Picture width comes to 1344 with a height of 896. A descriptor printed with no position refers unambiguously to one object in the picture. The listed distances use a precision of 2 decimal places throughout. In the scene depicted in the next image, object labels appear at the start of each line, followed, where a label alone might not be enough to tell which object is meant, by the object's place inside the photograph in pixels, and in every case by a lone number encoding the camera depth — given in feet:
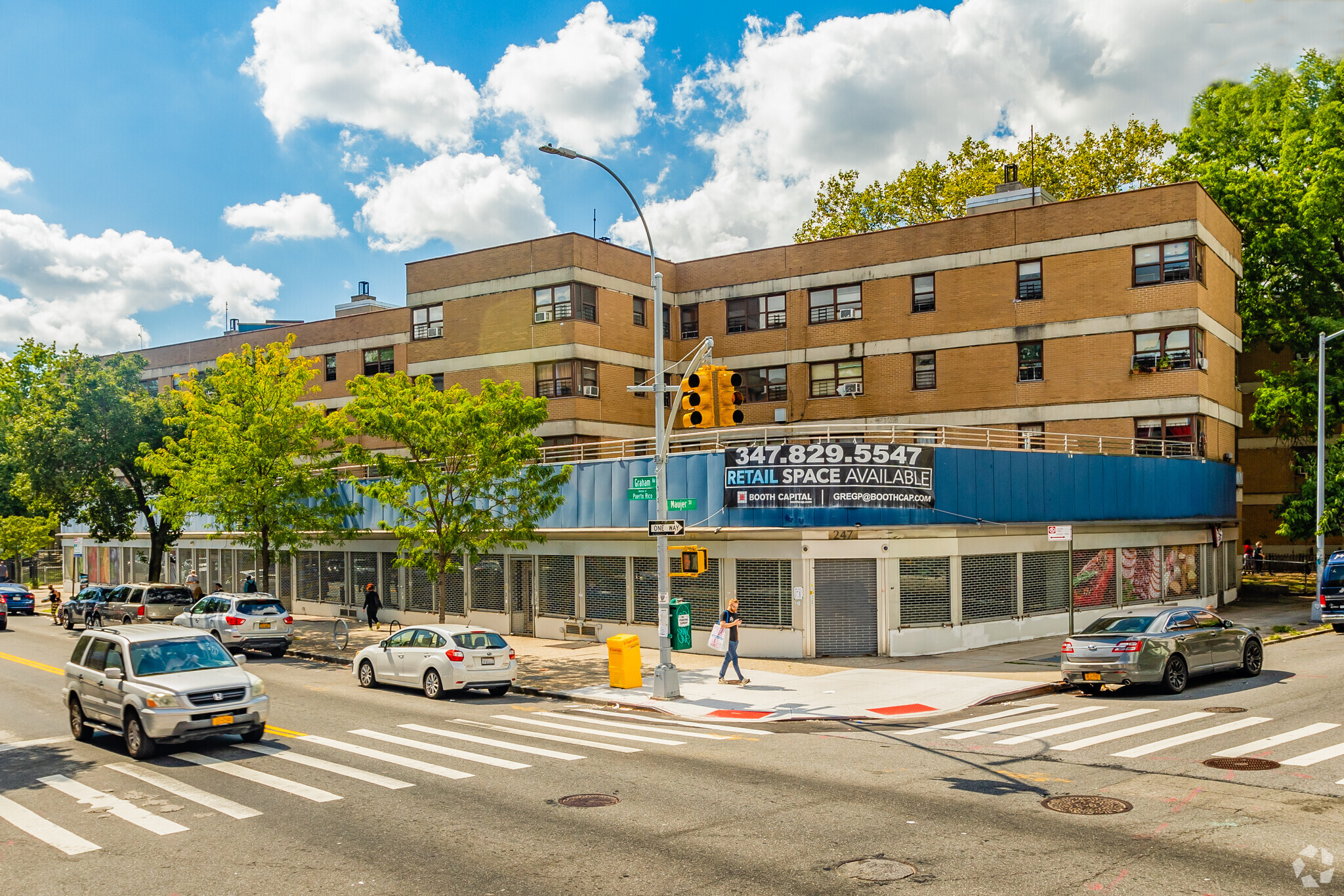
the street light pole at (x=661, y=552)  68.64
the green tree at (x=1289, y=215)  130.62
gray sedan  63.62
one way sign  69.72
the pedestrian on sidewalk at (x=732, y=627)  73.56
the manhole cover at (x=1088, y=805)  36.24
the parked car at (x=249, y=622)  98.32
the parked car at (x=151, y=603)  114.32
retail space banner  83.41
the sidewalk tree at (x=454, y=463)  88.74
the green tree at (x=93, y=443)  143.02
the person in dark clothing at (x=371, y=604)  116.57
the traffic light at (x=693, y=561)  70.59
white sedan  71.00
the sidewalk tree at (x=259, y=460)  110.22
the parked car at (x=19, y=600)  162.20
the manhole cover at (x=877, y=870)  29.66
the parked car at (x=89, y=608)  123.13
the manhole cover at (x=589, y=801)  39.19
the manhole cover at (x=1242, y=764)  42.39
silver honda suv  50.19
